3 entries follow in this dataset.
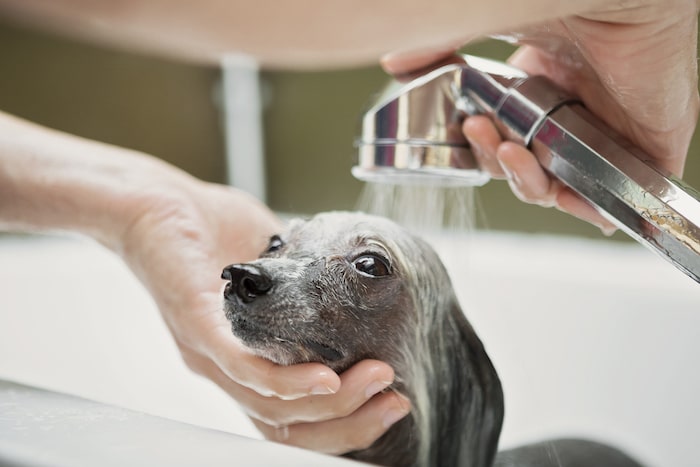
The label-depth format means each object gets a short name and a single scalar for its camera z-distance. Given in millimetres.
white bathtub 454
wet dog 373
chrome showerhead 340
